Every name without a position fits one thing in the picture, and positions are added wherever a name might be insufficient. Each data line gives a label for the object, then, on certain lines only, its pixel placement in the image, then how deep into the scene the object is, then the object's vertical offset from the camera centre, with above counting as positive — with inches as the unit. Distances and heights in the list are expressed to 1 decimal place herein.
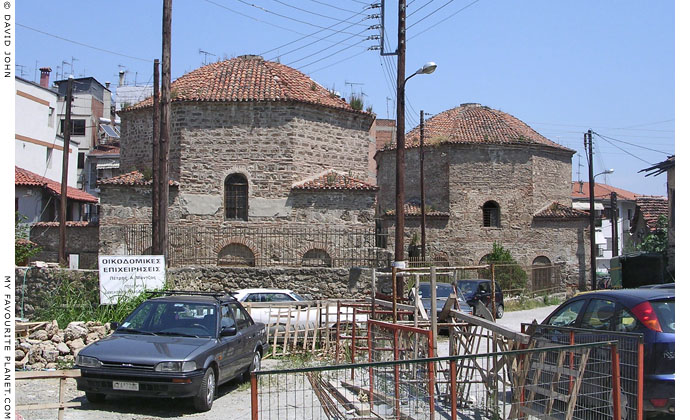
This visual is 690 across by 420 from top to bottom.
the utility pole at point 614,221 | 1840.1 +11.0
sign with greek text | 625.3 -50.6
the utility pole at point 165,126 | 678.5 +101.2
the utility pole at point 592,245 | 1418.6 -43.8
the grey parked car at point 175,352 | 336.8 -69.8
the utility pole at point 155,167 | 756.6 +72.9
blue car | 271.9 -44.5
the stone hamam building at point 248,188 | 928.9 +51.3
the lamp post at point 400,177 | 722.2 +52.0
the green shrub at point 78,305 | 612.4 -79.5
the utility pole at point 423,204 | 1245.7 +38.8
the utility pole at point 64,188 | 1099.3 +60.4
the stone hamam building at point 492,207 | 1421.0 +37.9
